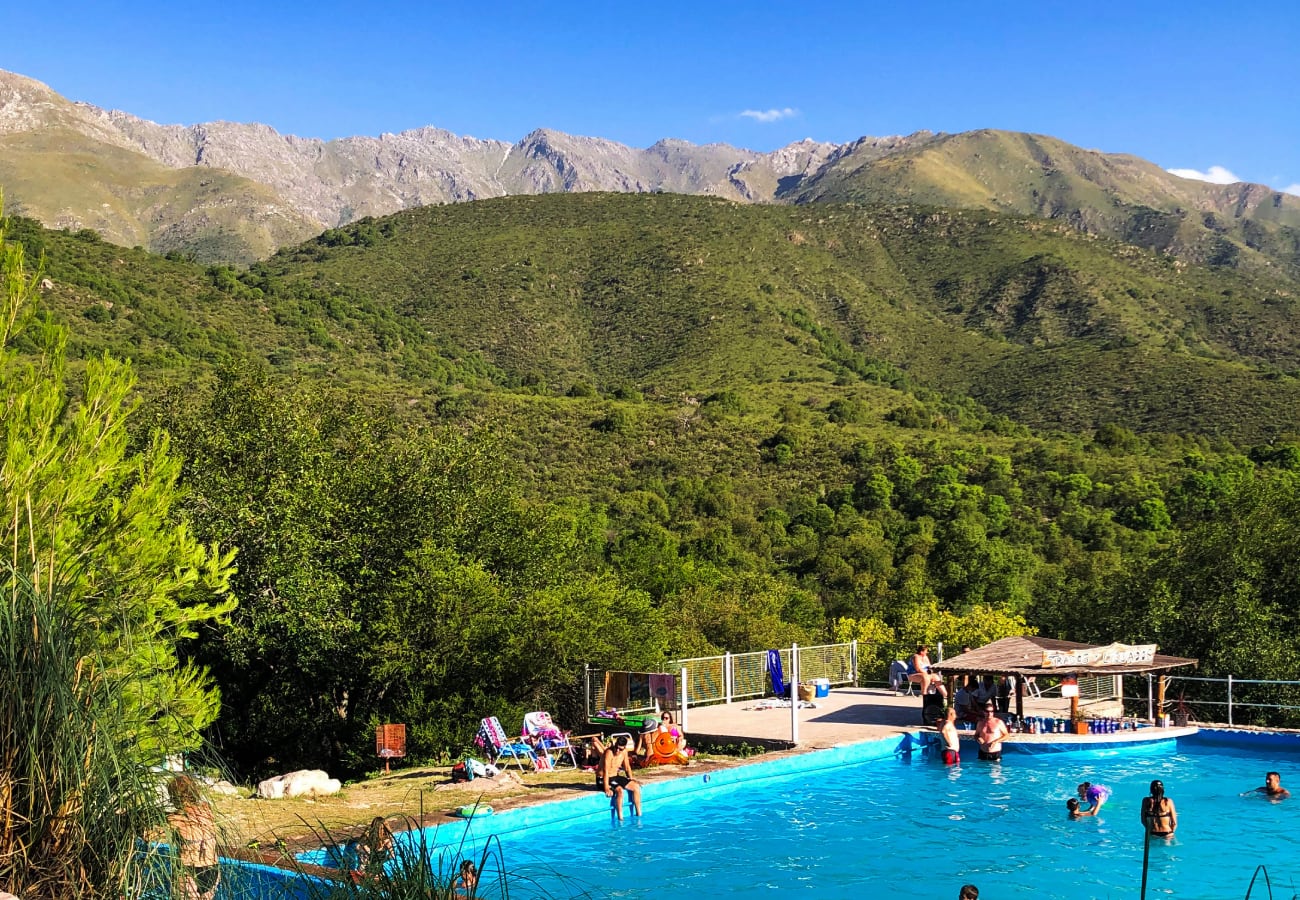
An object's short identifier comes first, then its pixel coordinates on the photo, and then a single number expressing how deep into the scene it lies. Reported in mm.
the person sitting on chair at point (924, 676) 20392
